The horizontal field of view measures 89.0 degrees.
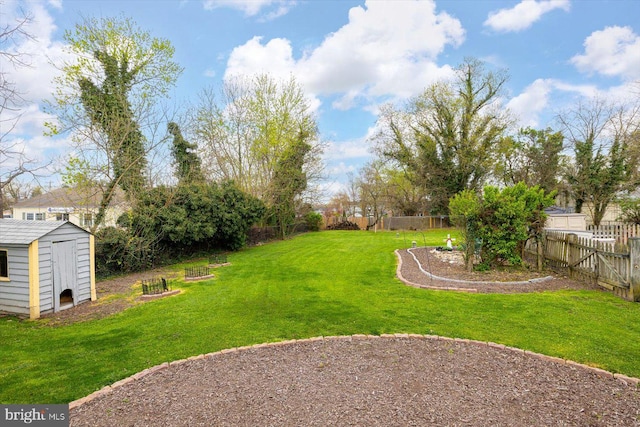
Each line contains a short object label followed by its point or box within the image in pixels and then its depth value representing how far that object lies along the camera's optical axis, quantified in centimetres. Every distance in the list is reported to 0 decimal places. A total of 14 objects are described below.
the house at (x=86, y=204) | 1041
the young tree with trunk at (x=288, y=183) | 2094
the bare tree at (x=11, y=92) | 473
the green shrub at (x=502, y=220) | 888
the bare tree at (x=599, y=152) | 1986
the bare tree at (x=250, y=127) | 1909
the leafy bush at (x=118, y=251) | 1080
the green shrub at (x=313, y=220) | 2856
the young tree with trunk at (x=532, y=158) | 2503
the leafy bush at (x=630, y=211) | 1475
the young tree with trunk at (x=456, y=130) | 2653
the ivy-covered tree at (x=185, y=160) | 1636
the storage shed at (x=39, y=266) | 659
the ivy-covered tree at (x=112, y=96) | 1102
